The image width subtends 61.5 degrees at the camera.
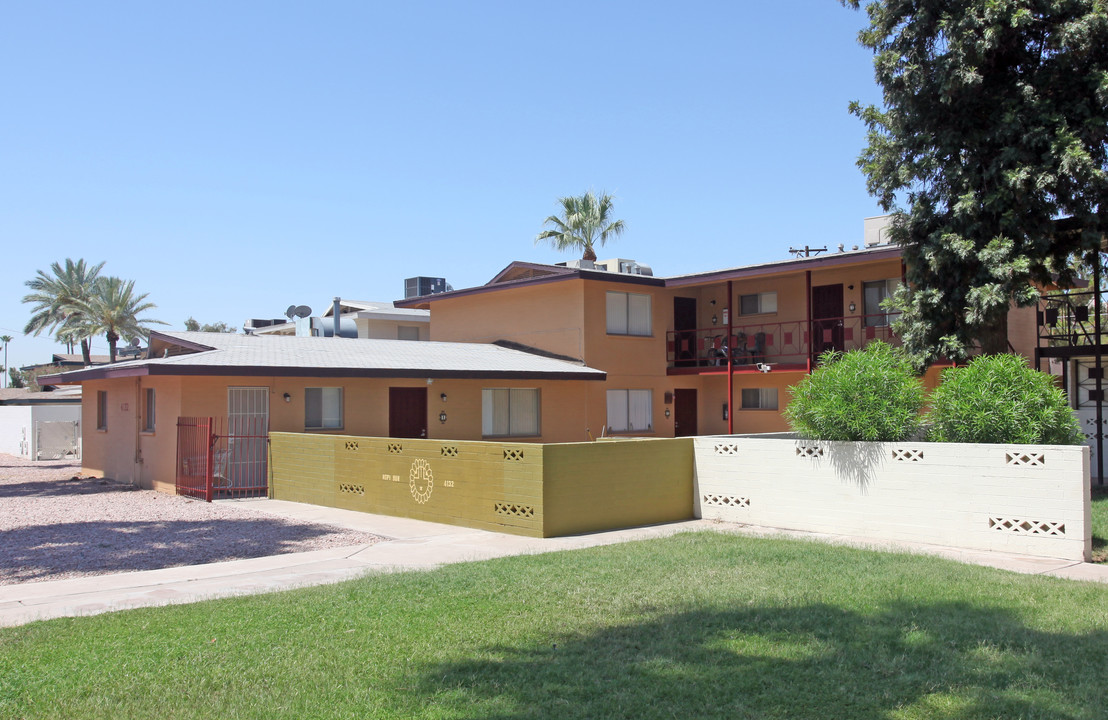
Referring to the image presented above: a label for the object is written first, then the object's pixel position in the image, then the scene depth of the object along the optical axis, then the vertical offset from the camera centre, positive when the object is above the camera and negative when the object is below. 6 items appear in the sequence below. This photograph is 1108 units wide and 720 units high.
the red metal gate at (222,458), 18.59 -1.31
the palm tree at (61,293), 54.03 +6.07
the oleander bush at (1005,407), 11.98 -0.23
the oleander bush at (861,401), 13.15 -0.14
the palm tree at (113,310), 52.31 +4.90
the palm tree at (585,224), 38.94 +7.10
